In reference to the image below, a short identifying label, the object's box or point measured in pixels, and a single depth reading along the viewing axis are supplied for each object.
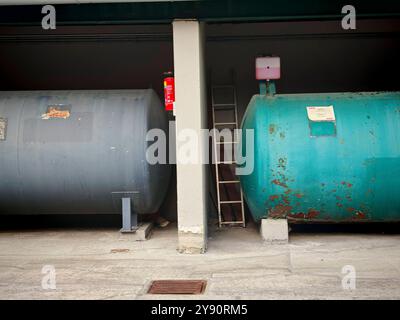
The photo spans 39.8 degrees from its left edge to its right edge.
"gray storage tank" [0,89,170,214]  8.48
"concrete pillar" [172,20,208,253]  7.38
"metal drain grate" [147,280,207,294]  5.61
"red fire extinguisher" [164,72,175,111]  8.14
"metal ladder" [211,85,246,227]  9.46
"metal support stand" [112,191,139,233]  8.53
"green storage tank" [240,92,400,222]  7.98
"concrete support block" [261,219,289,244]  8.09
